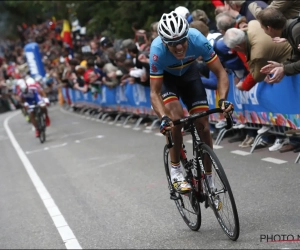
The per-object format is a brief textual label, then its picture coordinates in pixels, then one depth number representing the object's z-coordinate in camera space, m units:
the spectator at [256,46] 9.81
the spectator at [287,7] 10.16
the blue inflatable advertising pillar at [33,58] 41.53
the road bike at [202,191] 5.82
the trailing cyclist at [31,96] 19.22
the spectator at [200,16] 12.51
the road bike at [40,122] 18.27
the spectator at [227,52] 11.04
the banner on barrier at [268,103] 10.16
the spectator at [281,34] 8.54
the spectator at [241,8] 11.79
